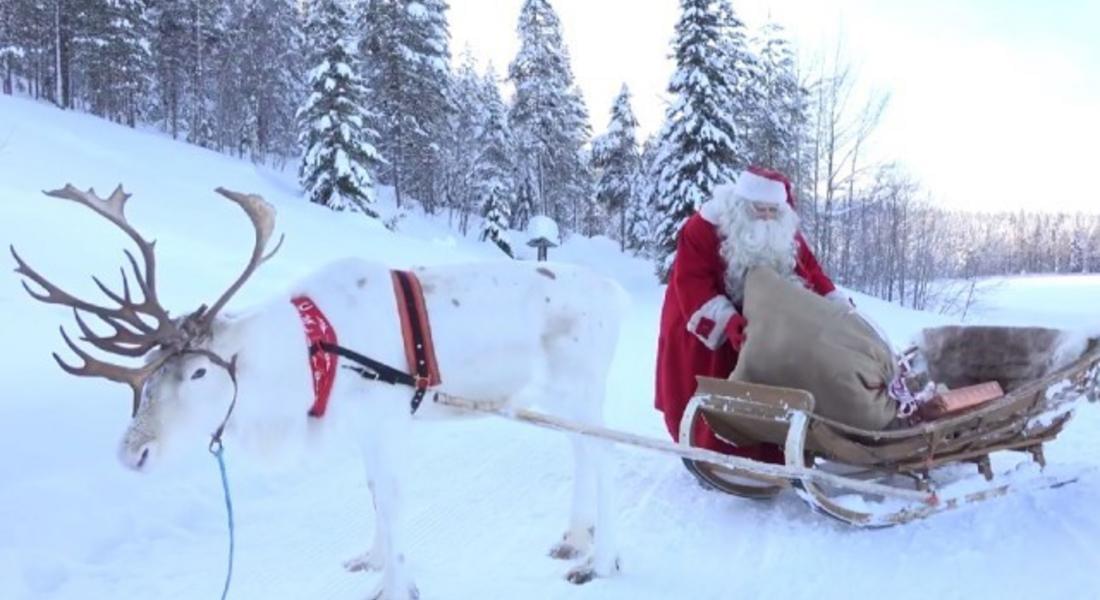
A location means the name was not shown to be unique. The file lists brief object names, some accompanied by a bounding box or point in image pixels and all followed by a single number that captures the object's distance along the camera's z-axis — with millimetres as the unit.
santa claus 4770
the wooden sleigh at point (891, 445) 3841
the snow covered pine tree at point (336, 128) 28391
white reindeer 3004
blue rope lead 2900
